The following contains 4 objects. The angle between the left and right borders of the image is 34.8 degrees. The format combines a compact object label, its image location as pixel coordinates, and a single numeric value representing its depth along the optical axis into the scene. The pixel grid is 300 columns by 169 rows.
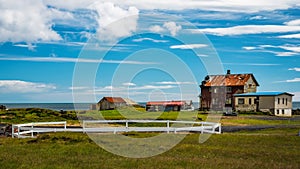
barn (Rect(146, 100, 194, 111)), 106.66
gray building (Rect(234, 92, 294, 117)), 92.00
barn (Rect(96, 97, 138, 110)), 108.62
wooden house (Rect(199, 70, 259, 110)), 102.75
